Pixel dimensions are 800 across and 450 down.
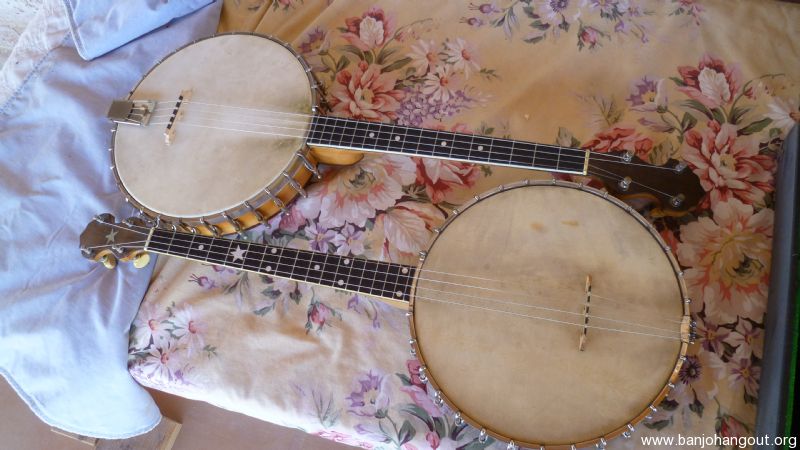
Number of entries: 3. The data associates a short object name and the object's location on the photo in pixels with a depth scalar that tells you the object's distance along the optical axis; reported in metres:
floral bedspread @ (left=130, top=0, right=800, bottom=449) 0.94
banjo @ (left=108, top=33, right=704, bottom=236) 1.00
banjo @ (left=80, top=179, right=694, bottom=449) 0.81
